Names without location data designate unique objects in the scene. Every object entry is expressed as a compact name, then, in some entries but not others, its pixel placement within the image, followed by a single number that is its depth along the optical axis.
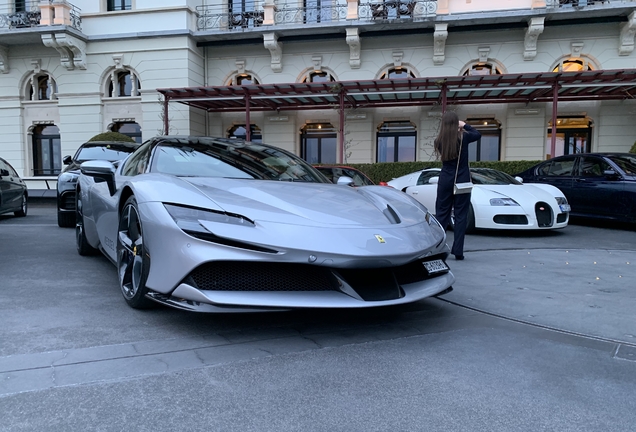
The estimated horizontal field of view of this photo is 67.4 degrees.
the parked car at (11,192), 9.40
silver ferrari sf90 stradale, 2.43
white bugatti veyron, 7.11
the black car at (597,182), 7.84
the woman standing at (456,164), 5.23
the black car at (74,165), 7.69
